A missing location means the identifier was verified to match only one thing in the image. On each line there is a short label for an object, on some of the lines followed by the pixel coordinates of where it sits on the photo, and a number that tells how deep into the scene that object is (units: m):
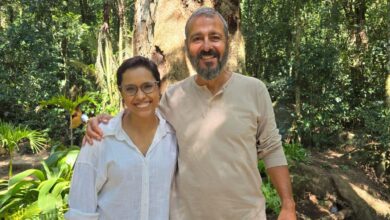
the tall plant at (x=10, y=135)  5.34
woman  1.76
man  2.00
